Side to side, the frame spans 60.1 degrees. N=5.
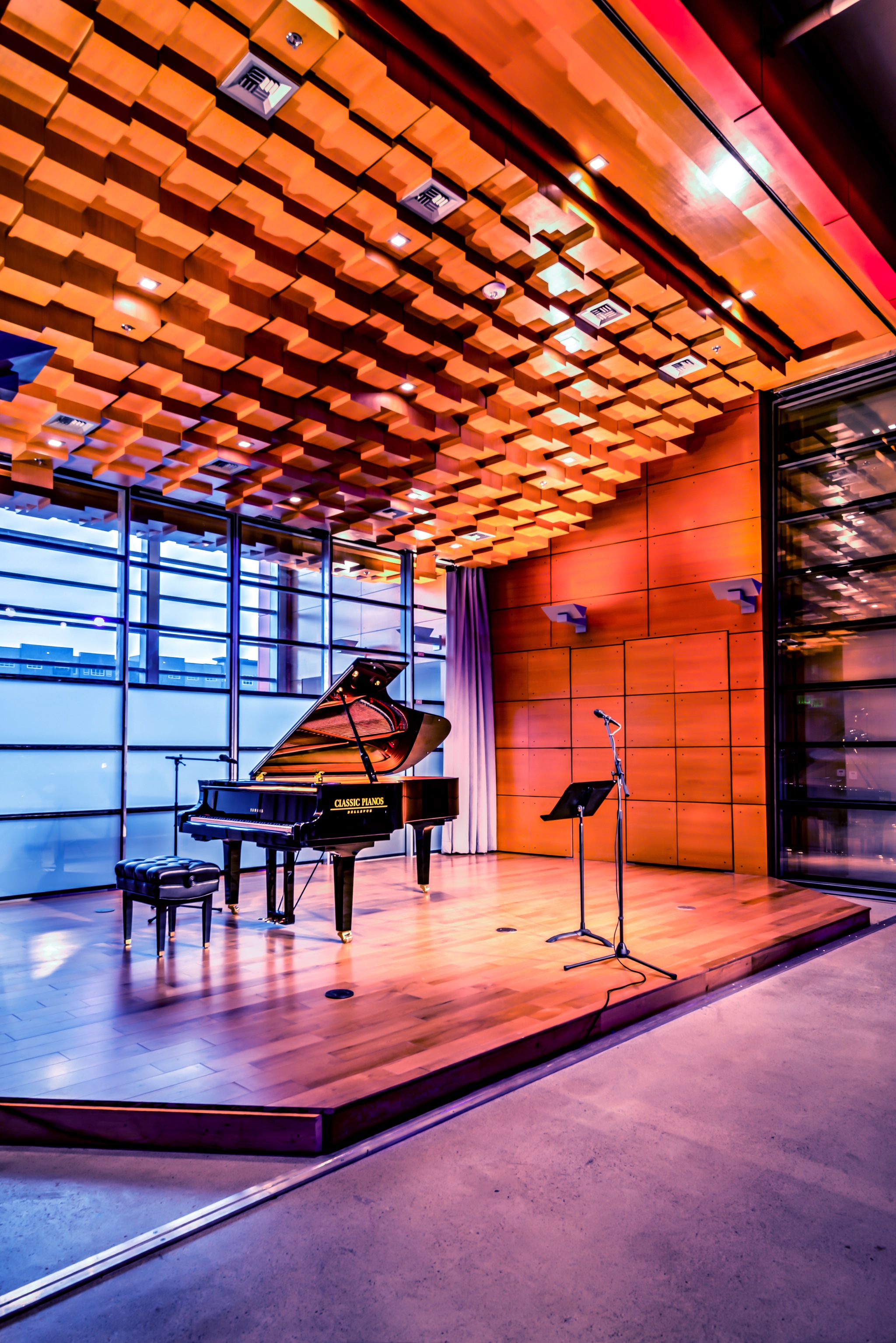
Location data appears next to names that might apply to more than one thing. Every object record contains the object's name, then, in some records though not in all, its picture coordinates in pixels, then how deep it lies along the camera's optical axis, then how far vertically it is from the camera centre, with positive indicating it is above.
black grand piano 4.52 -0.49
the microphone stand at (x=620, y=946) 3.91 -1.24
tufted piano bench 4.27 -0.96
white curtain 9.06 -0.09
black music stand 4.24 -0.49
